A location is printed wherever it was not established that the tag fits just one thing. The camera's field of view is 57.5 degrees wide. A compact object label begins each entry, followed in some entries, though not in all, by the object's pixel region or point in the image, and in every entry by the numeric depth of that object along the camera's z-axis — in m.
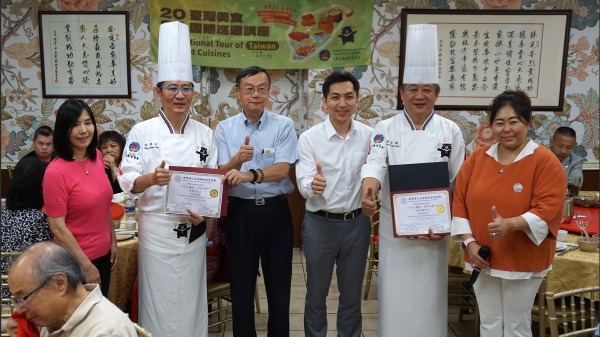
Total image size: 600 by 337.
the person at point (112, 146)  3.99
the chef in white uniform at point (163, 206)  2.55
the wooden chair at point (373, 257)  3.94
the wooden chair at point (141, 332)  1.68
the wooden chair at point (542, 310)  2.57
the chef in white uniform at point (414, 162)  2.55
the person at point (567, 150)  4.20
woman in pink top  2.23
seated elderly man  1.50
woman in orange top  2.14
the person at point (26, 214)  2.40
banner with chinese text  4.68
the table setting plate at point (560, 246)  2.74
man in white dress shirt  2.64
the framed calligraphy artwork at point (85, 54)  4.77
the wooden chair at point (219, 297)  3.07
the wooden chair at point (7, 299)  2.22
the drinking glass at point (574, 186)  3.84
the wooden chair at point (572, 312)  1.92
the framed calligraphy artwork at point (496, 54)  4.76
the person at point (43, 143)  3.63
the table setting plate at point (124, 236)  2.81
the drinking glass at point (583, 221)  2.87
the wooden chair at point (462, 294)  3.34
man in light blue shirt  2.68
